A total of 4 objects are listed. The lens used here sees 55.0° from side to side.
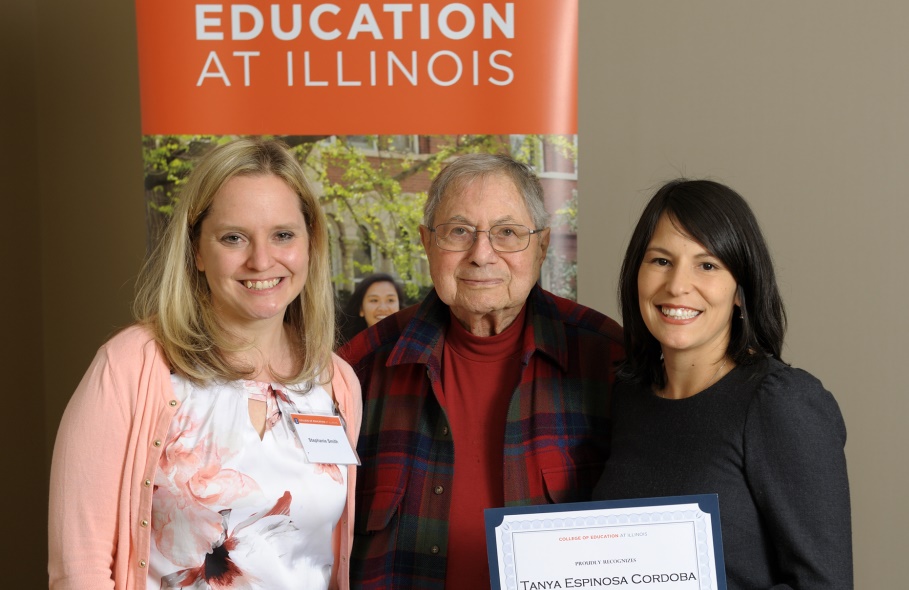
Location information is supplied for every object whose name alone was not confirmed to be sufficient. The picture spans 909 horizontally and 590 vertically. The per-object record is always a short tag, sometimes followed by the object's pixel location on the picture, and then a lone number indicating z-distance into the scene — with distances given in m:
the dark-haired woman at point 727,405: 1.77
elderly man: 2.28
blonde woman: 1.90
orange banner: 3.34
